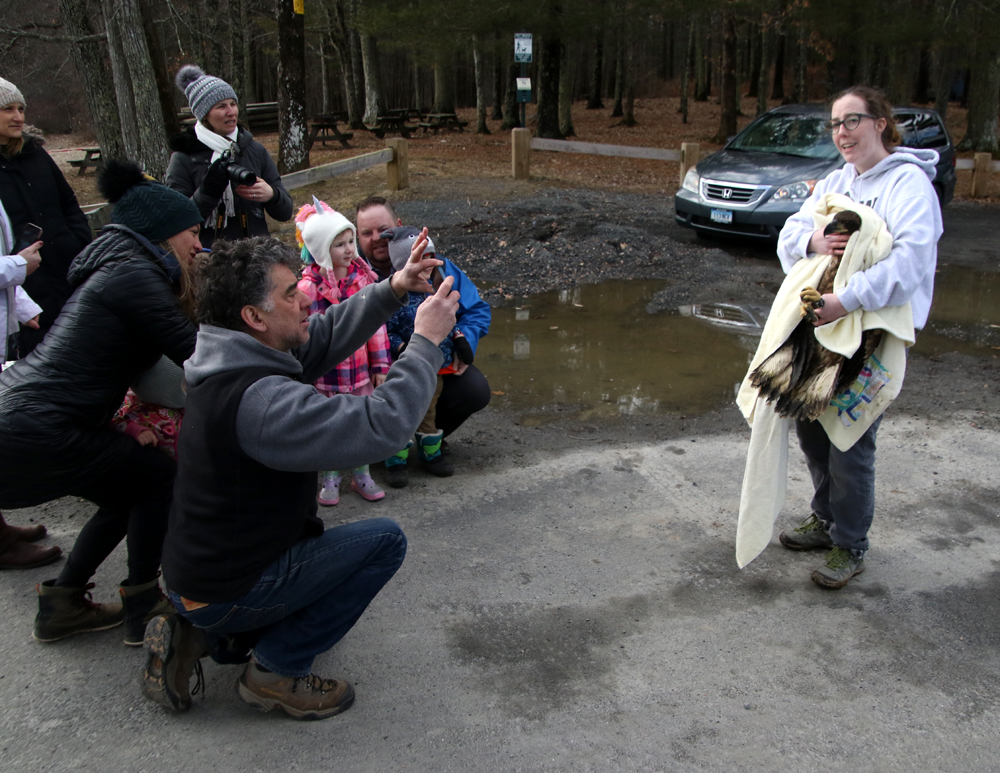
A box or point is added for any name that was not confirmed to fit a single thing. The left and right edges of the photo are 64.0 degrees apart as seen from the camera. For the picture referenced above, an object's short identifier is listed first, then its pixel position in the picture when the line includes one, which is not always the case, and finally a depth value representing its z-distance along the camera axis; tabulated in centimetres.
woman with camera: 464
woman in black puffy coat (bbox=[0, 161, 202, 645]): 276
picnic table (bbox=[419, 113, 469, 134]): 2594
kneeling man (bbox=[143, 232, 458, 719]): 221
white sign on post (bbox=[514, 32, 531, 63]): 1528
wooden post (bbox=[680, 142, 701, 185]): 1358
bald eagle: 312
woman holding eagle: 306
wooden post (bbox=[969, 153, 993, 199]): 1426
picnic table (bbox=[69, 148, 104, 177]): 1795
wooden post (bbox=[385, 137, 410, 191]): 1318
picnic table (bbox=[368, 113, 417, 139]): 2423
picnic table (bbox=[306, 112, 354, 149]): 2208
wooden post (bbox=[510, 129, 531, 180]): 1480
